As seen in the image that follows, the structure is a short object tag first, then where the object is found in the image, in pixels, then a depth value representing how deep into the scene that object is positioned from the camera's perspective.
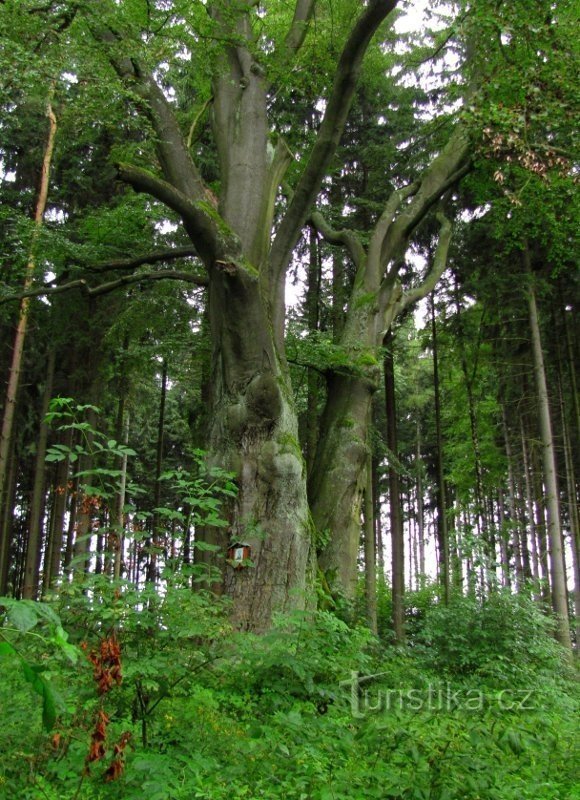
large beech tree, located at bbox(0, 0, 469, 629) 7.01
